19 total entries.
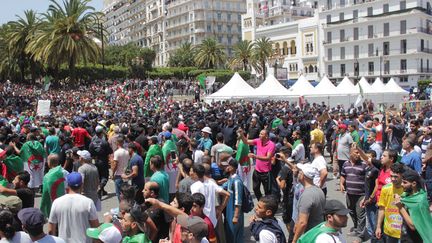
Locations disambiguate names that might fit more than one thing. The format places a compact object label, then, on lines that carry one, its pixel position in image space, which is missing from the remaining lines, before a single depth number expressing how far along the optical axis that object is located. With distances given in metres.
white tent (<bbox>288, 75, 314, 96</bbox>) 30.33
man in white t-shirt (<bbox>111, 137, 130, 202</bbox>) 8.93
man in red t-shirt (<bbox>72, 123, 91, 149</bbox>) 12.13
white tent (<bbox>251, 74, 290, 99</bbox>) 29.19
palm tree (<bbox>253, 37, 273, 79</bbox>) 69.38
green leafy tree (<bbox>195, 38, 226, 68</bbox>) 71.56
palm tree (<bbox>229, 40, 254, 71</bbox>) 70.06
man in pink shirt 9.01
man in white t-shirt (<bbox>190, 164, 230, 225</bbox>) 5.84
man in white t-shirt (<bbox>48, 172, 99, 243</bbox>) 5.30
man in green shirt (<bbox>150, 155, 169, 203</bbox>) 6.44
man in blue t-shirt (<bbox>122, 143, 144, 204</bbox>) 8.21
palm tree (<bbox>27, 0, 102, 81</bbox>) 42.56
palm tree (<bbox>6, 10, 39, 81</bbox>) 52.25
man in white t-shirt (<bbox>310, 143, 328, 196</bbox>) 7.14
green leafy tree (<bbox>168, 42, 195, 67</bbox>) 82.25
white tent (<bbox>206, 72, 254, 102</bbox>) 29.45
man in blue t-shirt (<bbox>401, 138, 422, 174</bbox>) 8.14
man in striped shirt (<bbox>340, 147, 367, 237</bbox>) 7.55
